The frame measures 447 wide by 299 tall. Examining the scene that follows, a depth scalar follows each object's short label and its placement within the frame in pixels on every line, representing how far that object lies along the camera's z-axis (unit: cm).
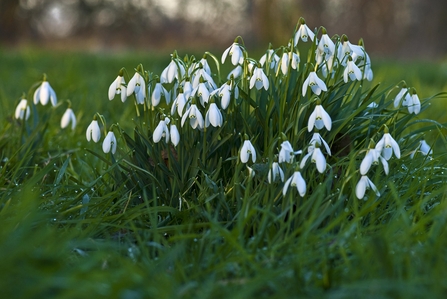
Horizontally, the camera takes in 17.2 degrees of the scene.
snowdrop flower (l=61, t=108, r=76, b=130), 160
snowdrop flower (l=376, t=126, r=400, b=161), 138
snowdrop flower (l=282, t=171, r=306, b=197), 135
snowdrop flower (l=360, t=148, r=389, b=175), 136
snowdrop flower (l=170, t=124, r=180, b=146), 142
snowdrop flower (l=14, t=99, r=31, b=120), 162
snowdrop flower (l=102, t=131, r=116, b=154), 144
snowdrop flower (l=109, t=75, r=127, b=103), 146
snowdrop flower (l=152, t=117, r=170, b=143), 142
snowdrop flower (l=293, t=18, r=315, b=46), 145
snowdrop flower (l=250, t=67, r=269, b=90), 142
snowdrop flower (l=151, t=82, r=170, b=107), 146
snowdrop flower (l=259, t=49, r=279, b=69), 147
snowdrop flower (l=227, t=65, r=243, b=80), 150
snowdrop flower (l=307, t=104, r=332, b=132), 139
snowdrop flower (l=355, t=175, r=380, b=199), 136
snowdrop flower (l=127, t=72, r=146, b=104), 145
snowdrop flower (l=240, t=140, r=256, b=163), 139
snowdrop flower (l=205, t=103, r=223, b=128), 141
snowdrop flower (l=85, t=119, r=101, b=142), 145
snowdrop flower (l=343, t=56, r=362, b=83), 143
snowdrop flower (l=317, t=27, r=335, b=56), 144
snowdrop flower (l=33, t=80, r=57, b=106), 157
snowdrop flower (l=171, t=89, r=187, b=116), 142
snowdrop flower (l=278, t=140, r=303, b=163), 138
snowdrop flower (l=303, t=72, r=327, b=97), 141
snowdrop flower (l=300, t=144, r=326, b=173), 136
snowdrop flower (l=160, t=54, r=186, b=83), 146
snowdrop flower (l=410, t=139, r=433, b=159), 150
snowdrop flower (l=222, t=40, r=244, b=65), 146
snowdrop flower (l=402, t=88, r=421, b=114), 147
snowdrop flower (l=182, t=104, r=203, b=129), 141
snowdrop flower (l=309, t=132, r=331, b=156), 139
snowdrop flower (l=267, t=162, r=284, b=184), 139
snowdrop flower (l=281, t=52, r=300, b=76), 144
